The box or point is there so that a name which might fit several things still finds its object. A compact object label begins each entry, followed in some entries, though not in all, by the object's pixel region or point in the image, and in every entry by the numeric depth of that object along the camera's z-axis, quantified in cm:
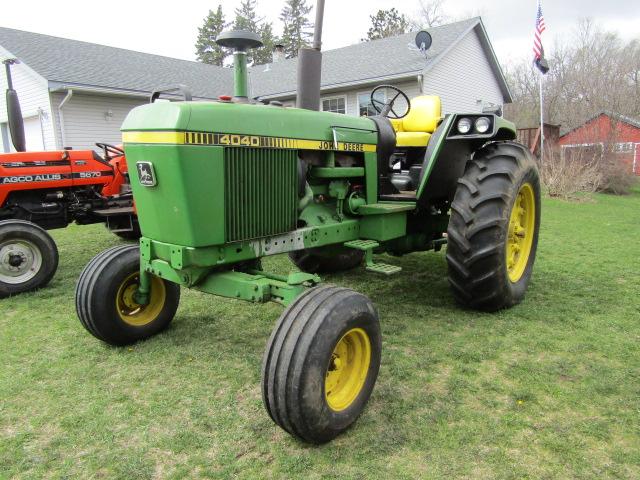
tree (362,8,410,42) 3834
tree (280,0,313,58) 4088
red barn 1498
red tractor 468
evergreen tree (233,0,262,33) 4184
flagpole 1418
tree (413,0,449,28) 3160
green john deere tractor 231
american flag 1405
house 1245
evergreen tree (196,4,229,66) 3806
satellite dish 1380
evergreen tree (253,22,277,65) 3688
